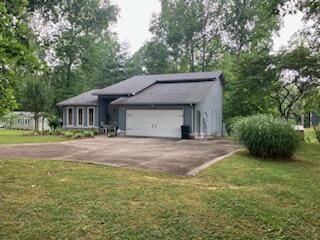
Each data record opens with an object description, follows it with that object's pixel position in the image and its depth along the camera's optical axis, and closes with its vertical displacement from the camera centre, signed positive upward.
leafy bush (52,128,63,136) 17.39 -0.62
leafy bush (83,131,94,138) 15.96 -0.69
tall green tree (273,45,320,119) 14.61 +2.90
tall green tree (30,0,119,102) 26.74 +8.62
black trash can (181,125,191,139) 15.37 -0.57
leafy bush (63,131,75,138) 15.77 -0.69
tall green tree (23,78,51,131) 19.31 +2.05
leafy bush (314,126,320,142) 14.16 -0.56
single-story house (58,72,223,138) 15.74 +1.09
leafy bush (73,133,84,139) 15.36 -0.74
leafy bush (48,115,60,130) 21.70 +0.08
